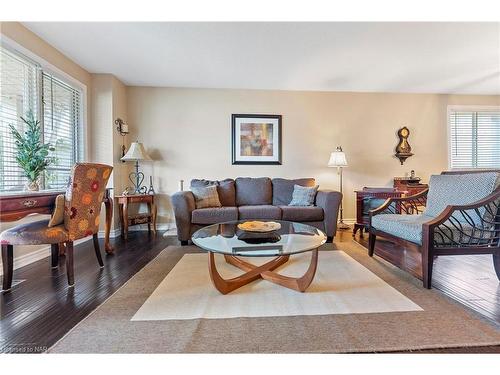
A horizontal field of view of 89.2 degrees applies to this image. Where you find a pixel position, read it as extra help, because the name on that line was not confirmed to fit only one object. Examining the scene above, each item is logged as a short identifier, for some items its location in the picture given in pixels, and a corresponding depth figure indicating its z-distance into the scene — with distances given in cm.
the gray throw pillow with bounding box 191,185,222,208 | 343
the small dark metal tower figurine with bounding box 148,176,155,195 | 409
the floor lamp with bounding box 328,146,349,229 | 399
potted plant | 210
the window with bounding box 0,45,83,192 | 236
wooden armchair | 189
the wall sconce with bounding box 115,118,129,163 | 388
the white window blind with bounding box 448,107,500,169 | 463
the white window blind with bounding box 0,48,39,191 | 233
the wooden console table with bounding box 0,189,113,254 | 169
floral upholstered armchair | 195
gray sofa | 316
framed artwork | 429
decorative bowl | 207
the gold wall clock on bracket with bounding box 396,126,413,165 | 442
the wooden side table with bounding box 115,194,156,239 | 357
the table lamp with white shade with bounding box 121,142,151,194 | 380
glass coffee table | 165
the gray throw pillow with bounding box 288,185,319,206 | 354
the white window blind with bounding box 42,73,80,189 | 296
